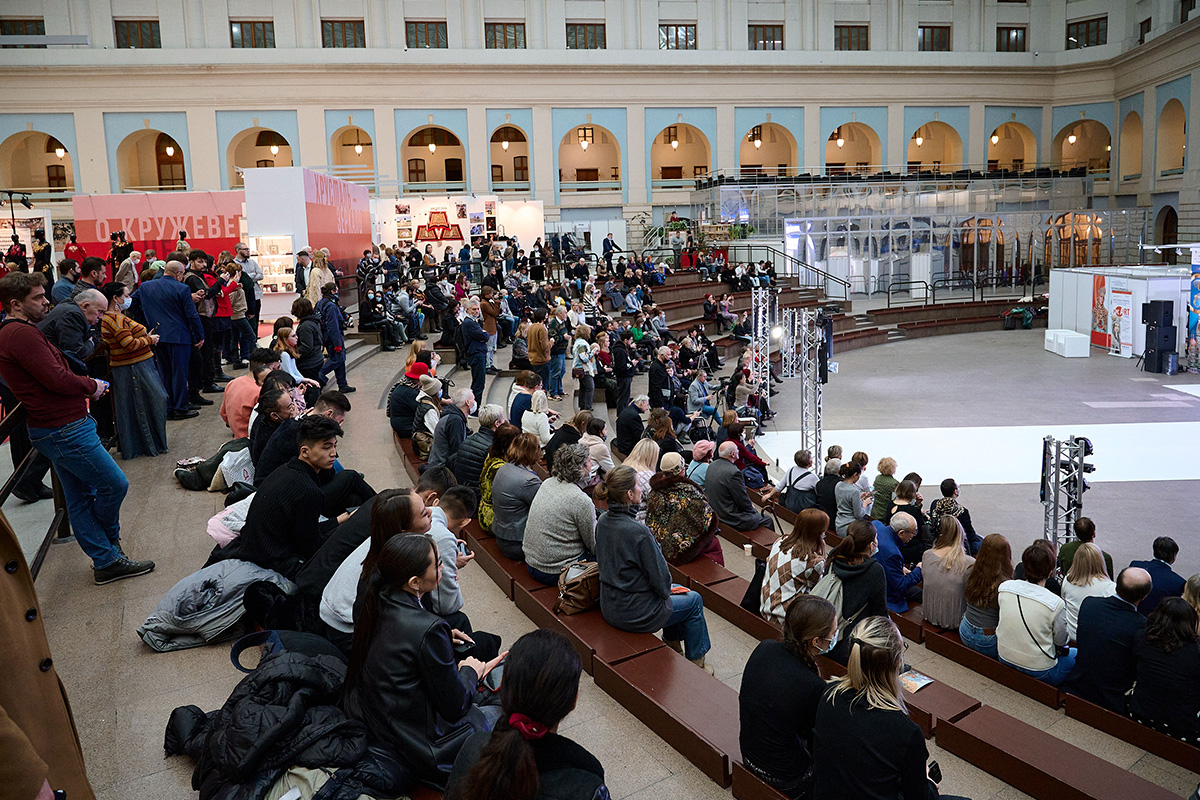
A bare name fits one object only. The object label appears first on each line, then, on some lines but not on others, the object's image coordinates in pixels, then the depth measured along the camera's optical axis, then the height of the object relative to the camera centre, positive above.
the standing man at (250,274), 12.19 +0.17
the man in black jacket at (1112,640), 4.75 -2.13
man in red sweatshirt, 4.58 -0.72
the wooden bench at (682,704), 3.61 -1.99
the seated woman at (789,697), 3.22 -1.64
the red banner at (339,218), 16.73 +1.45
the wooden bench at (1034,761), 3.56 -2.20
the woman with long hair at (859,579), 4.55 -1.67
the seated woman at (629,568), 4.42 -1.53
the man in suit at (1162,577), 5.51 -2.06
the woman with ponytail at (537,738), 2.20 -1.22
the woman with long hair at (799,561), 4.88 -1.70
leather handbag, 4.80 -1.76
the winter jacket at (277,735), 2.89 -1.55
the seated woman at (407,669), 2.94 -1.34
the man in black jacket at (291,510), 4.33 -1.15
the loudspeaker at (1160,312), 17.91 -1.14
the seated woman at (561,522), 4.91 -1.46
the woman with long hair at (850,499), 7.76 -2.11
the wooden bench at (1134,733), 4.35 -2.53
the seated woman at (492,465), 5.96 -1.33
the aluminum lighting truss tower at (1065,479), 7.56 -1.96
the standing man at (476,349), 12.17 -1.02
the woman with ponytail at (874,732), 2.90 -1.59
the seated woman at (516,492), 5.65 -1.42
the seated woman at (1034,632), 5.10 -2.23
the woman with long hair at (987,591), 5.50 -2.12
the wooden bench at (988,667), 5.03 -2.54
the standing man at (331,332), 10.22 -0.59
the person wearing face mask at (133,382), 7.07 -0.80
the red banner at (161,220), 17.41 +1.41
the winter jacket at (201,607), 4.29 -1.61
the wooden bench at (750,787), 3.29 -2.02
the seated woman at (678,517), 6.07 -1.75
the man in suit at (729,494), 7.56 -2.00
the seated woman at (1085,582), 5.38 -2.04
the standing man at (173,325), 8.07 -0.36
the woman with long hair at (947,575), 5.78 -2.11
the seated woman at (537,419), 8.74 -1.46
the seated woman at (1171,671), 4.49 -2.19
